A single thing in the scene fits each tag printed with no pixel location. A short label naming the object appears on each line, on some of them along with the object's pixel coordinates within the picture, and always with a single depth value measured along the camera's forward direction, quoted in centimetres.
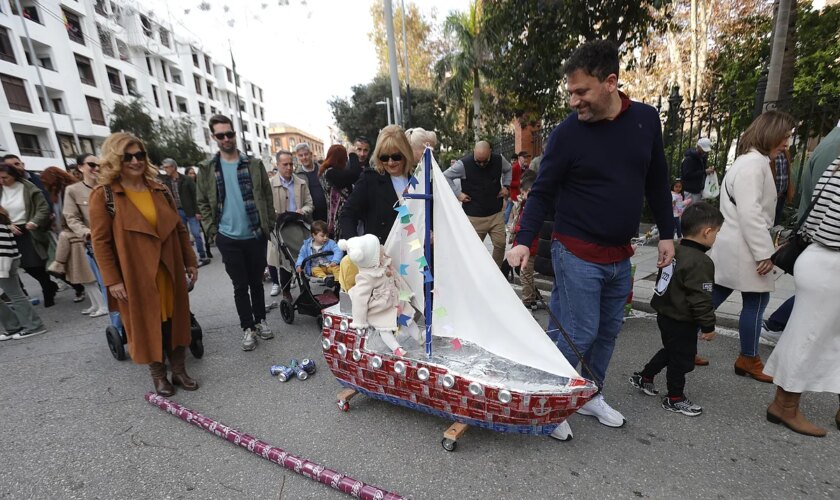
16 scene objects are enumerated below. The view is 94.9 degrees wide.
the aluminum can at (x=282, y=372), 335
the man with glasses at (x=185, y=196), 784
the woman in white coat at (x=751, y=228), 260
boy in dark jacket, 237
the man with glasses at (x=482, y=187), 473
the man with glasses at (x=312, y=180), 596
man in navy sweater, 200
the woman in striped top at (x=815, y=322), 214
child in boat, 235
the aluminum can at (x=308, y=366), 342
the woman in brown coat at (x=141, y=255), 286
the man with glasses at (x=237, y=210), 371
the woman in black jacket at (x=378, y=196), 283
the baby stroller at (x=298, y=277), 436
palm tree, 1634
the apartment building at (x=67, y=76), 2052
